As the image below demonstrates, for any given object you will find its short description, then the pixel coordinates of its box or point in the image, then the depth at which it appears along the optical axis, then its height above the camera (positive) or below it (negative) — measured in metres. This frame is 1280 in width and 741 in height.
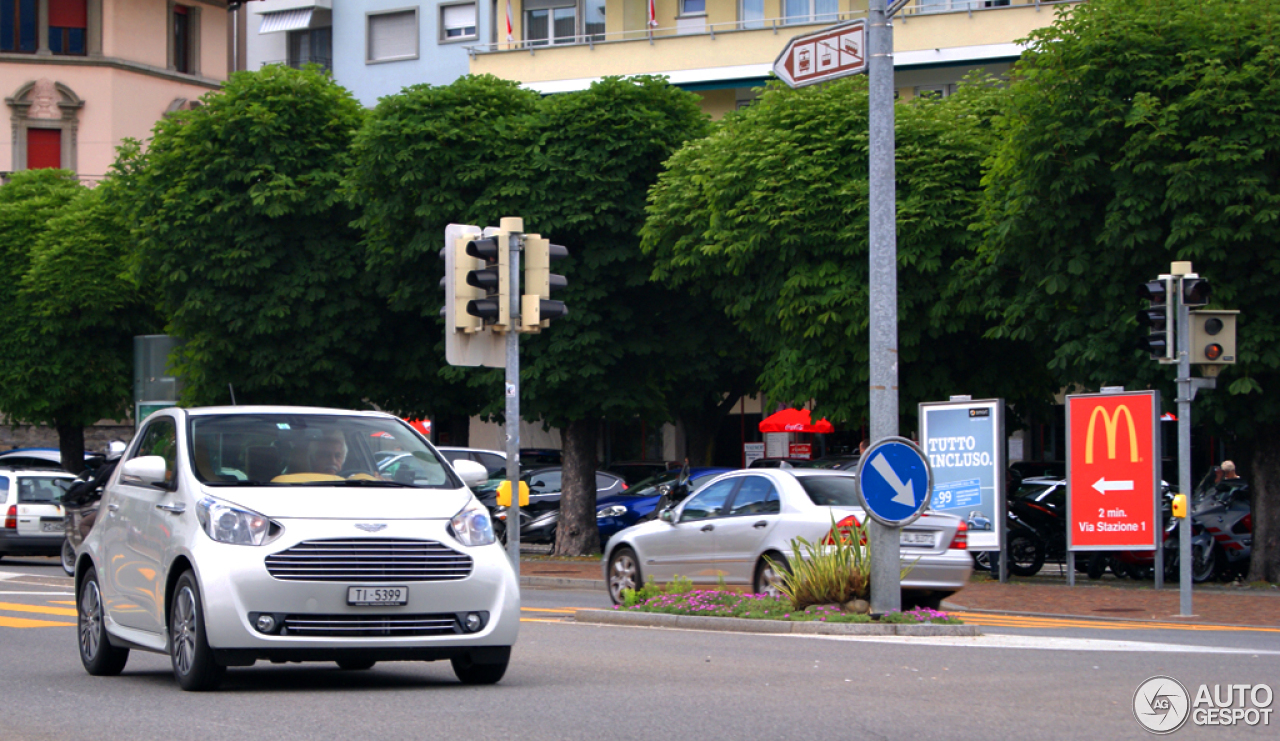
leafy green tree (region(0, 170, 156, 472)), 40.41 +1.45
